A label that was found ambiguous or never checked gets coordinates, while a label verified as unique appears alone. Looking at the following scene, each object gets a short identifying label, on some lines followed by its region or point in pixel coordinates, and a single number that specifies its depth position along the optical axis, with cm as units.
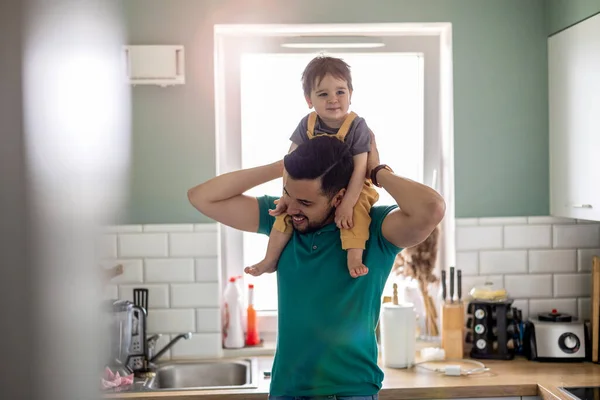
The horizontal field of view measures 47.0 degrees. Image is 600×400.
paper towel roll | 246
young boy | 154
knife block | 257
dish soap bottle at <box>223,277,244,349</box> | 269
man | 155
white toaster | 254
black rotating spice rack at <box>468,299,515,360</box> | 257
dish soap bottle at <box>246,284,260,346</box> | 274
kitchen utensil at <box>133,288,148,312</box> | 257
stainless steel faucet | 257
